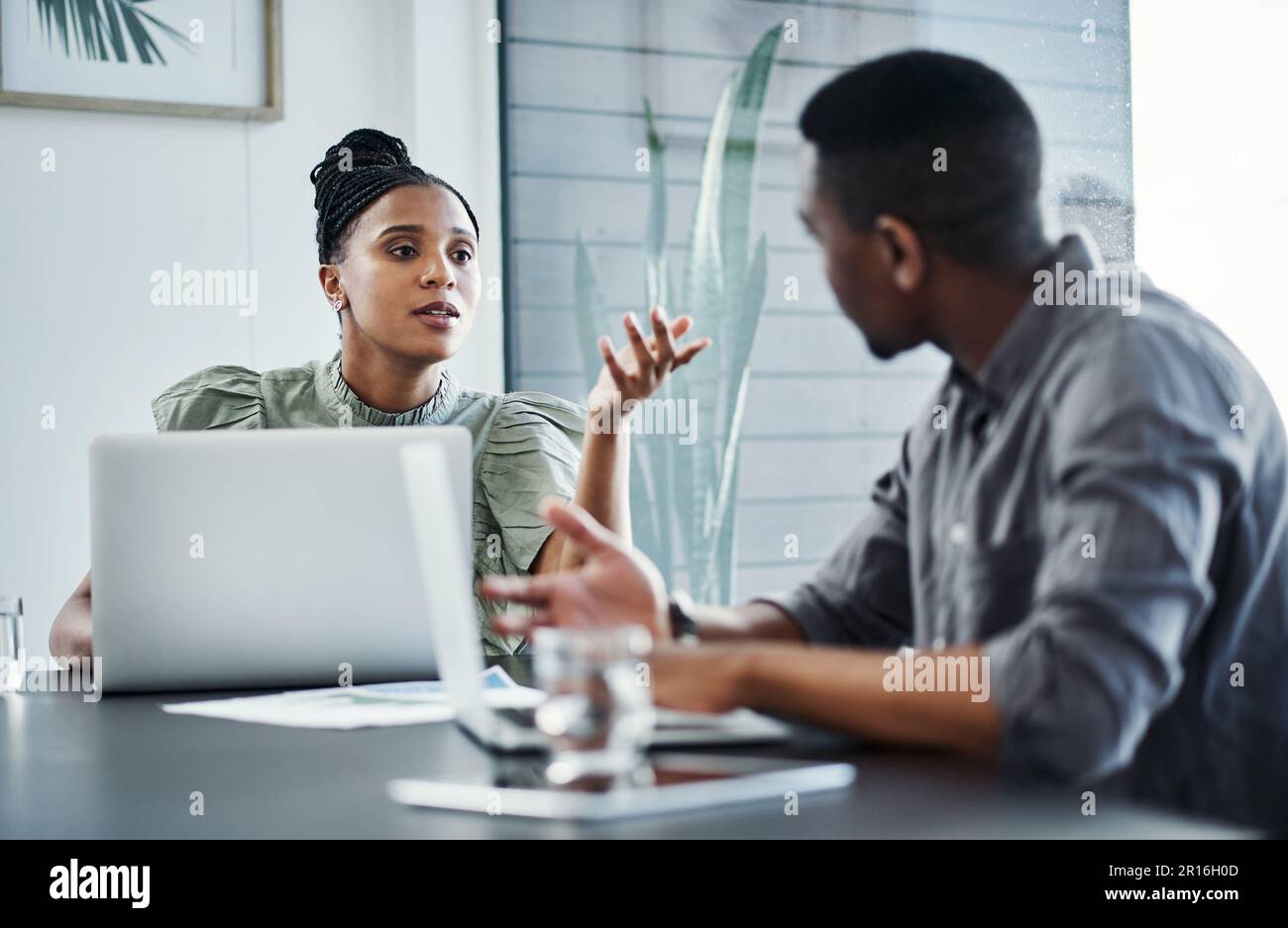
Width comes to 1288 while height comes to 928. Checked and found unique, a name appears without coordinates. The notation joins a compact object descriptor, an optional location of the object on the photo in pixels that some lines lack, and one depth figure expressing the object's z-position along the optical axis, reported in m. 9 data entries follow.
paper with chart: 1.38
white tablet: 0.93
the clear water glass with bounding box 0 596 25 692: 1.77
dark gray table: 0.90
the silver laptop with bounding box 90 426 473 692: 1.54
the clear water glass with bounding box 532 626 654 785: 0.96
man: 1.03
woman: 2.29
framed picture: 3.11
